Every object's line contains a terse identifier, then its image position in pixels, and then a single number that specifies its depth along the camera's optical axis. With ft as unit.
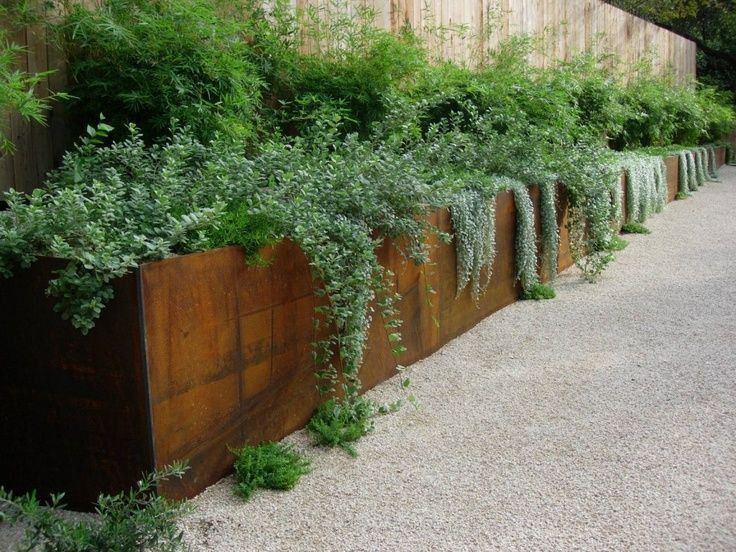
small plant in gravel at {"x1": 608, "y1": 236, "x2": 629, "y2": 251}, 22.13
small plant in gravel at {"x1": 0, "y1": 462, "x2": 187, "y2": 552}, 7.24
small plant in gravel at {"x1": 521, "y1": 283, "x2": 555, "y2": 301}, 18.79
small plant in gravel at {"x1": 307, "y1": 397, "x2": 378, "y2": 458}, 10.80
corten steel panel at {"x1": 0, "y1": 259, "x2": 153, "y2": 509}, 8.46
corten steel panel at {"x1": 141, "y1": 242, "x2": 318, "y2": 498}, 8.63
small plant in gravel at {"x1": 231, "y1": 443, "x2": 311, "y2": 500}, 9.51
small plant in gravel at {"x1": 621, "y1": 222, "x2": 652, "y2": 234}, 27.37
